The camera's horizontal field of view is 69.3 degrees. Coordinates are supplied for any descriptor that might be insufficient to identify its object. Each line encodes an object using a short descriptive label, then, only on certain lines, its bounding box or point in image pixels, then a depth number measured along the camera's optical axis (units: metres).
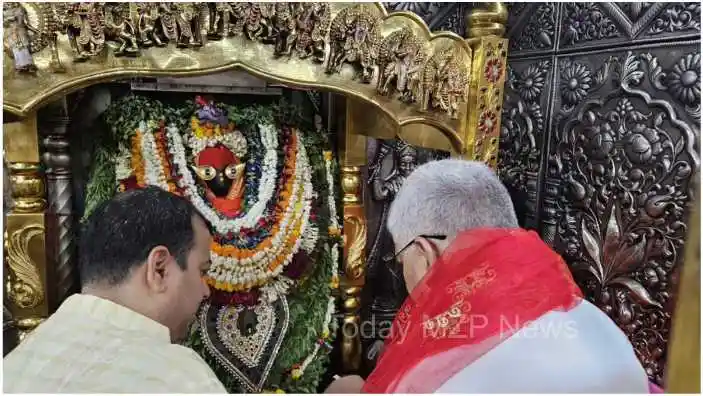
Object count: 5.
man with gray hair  0.87
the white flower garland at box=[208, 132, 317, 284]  1.71
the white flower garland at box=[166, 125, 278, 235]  1.64
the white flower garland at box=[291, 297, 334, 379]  1.90
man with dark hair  0.77
